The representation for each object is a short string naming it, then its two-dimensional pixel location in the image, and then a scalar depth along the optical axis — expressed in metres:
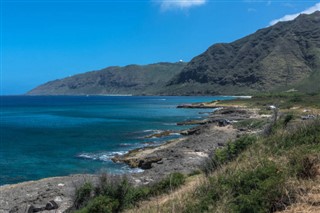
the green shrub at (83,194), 15.92
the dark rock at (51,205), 19.59
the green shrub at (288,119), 20.41
